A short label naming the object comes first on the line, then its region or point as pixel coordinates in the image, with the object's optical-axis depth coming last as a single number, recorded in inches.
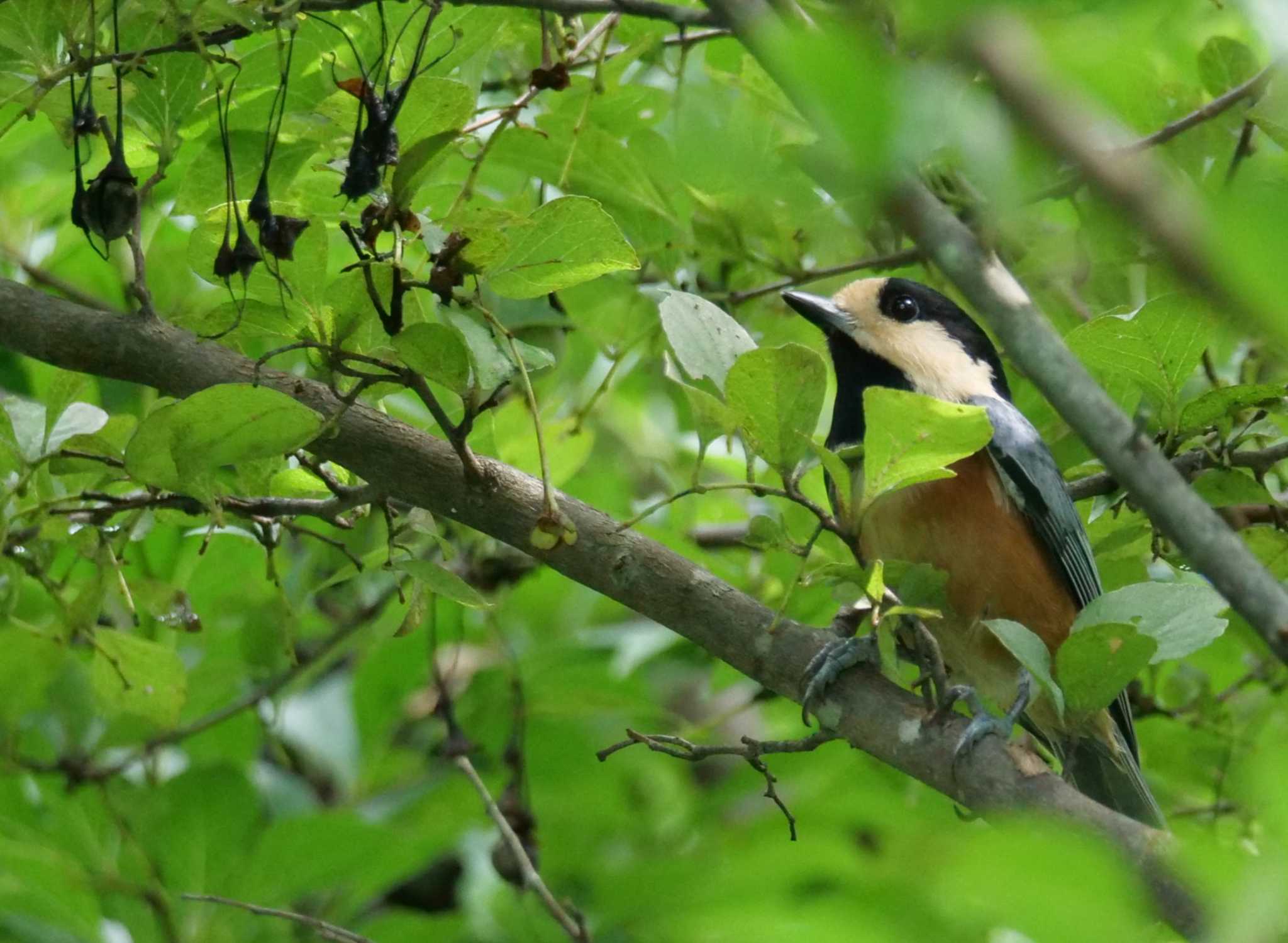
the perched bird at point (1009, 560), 251.1
